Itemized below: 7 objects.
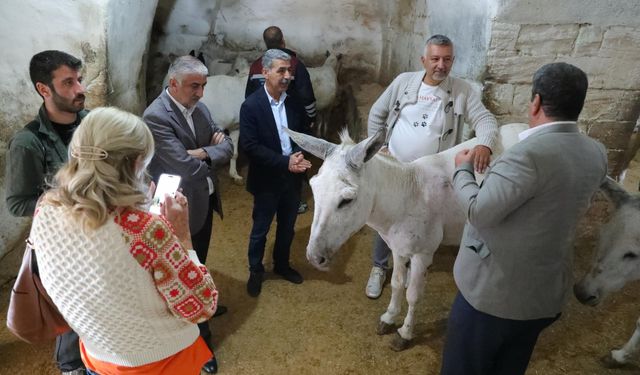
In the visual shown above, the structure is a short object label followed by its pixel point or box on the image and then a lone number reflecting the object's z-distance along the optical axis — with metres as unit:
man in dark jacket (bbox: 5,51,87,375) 2.02
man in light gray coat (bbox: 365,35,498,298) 2.95
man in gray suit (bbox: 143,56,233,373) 2.50
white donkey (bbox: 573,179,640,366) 2.40
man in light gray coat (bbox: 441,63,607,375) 1.55
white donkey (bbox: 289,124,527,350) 2.46
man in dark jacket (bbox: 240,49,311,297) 3.06
